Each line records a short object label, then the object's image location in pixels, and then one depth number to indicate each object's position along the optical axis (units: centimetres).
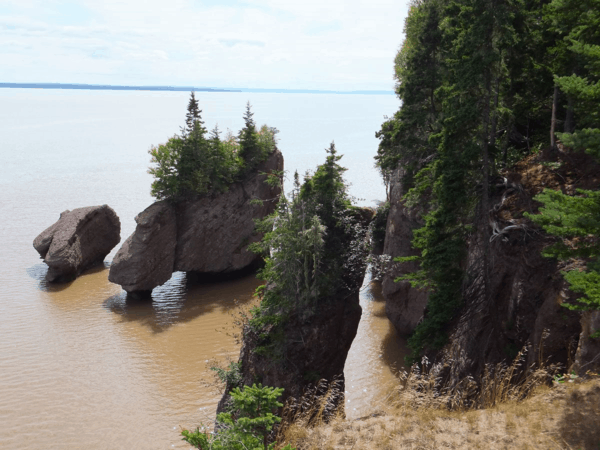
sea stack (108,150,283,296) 2812
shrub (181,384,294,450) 798
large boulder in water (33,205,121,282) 3003
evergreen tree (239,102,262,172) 3231
